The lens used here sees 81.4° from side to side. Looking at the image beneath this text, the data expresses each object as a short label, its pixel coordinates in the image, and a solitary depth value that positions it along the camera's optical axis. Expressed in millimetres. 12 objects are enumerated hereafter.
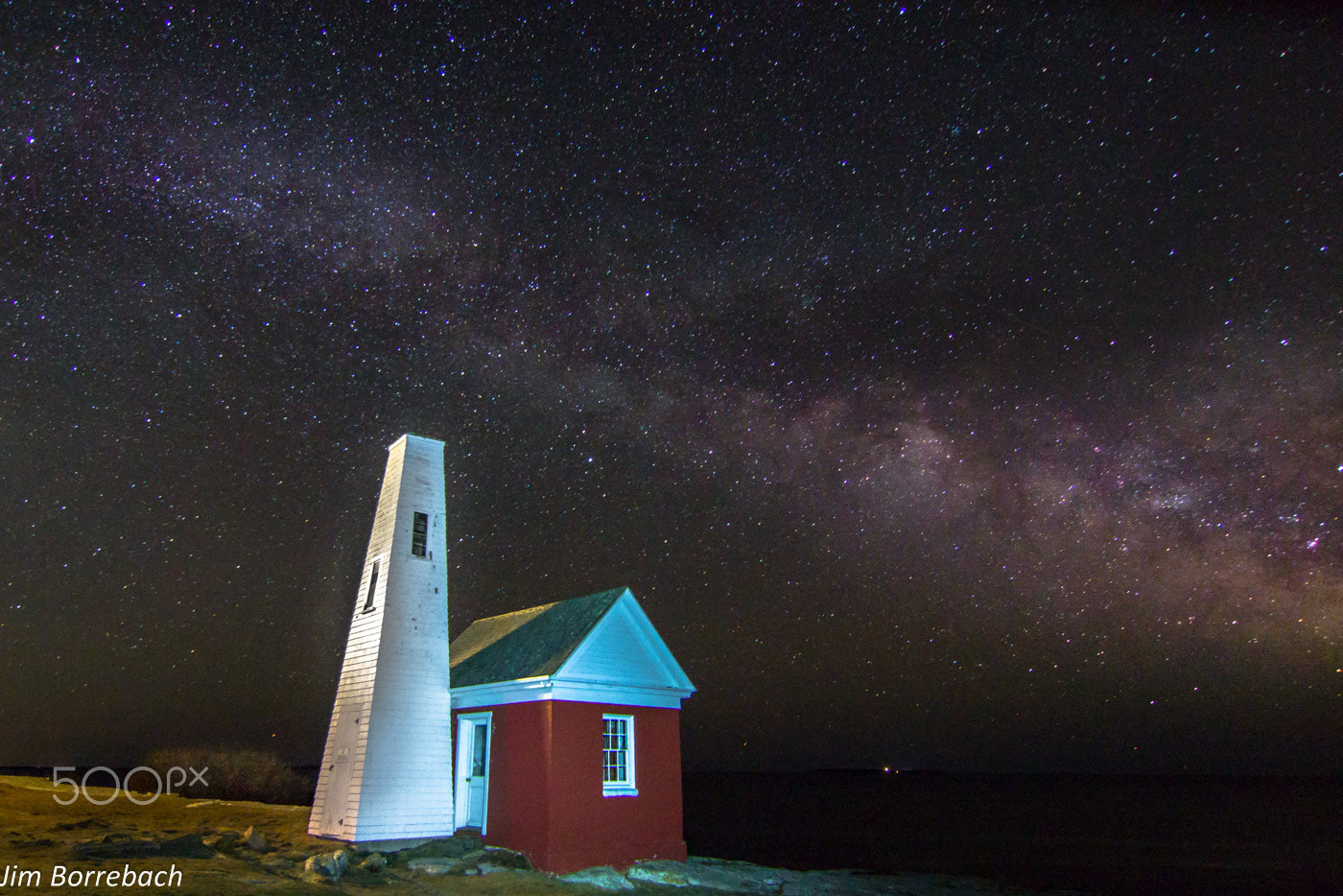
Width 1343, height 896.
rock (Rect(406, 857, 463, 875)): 15547
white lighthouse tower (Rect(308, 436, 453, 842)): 16453
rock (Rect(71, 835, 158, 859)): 14383
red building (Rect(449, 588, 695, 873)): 16953
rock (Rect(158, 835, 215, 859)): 15055
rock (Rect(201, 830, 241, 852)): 16734
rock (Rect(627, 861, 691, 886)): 17203
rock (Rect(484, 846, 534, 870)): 16422
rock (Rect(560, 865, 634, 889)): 16203
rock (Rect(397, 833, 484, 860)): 16245
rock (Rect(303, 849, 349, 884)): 14422
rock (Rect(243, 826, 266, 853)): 16375
